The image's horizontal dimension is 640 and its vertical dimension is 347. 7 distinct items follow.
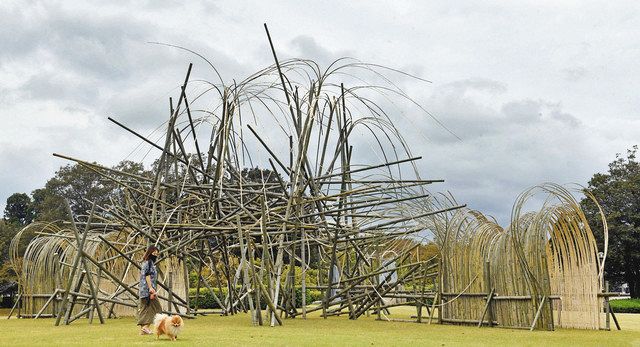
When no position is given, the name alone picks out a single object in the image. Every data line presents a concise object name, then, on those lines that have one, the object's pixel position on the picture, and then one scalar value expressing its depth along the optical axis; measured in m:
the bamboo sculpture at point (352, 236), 11.99
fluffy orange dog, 8.84
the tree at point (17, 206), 60.44
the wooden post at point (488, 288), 12.44
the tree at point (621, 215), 38.78
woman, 10.59
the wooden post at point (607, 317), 12.23
